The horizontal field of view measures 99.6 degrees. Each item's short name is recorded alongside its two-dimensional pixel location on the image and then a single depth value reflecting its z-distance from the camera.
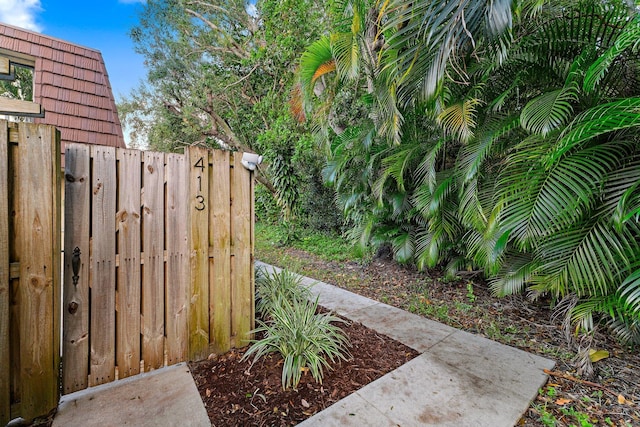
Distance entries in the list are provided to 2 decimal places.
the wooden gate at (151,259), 1.68
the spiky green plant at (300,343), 1.91
